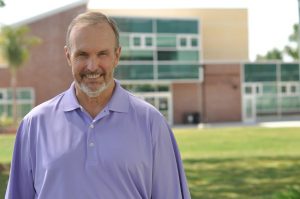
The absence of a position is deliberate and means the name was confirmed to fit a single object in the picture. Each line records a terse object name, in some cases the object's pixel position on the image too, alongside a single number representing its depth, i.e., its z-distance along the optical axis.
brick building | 38.84
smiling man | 2.39
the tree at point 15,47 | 38.06
